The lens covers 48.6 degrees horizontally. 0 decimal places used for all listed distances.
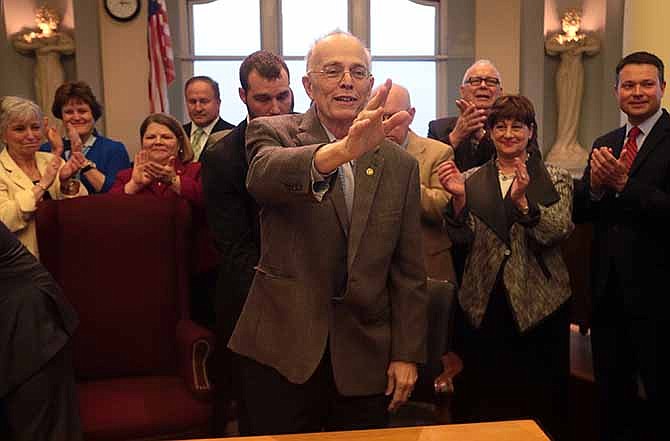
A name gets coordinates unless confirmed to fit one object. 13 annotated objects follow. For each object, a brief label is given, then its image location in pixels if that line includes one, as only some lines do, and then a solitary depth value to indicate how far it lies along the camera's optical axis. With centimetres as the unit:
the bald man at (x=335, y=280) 177
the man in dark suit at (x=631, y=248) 262
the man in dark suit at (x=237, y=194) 240
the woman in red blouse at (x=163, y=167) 292
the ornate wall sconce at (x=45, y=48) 680
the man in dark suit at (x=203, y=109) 393
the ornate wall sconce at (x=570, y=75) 747
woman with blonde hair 281
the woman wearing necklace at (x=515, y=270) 250
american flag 648
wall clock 686
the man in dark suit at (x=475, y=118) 304
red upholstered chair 267
